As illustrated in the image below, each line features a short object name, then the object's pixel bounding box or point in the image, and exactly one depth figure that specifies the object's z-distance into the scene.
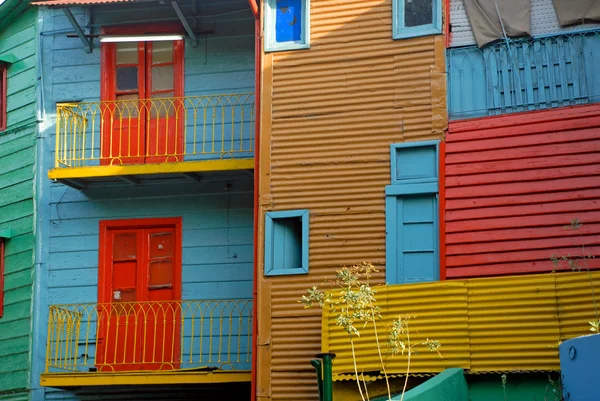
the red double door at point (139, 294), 17.38
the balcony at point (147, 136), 17.55
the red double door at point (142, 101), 17.97
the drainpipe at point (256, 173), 16.02
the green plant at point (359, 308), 12.22
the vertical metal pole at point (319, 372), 13.80
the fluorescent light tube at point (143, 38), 17.89
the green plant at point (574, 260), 14.48
